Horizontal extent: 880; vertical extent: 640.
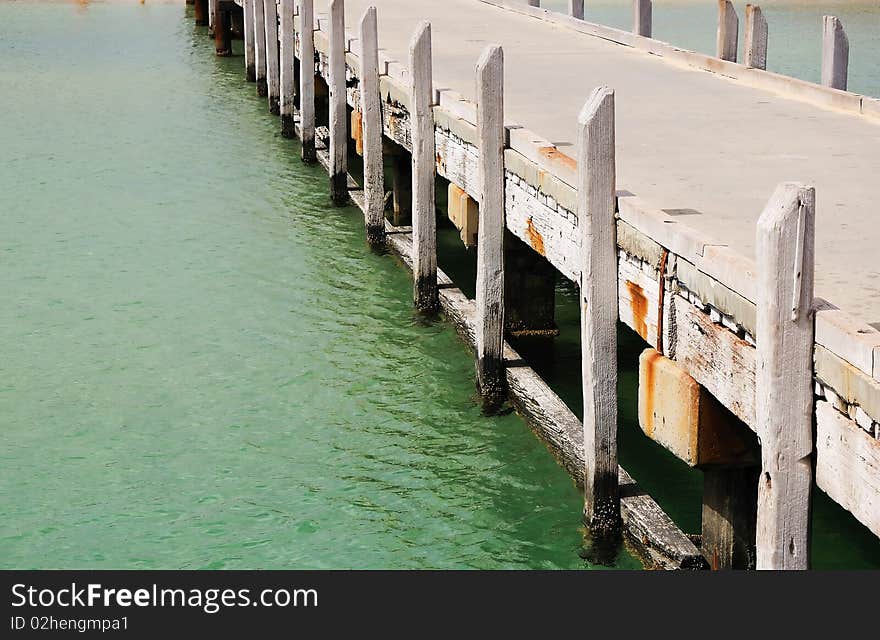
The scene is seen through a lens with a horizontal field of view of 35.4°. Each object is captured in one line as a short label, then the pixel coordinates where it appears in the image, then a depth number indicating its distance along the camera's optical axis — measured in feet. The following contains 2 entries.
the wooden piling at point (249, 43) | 73.20
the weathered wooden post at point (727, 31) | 41.75
